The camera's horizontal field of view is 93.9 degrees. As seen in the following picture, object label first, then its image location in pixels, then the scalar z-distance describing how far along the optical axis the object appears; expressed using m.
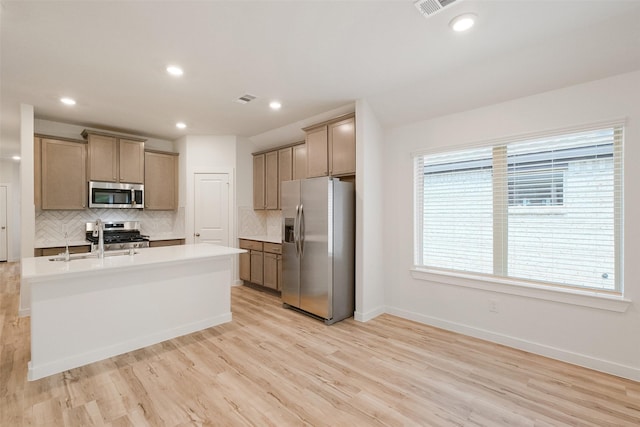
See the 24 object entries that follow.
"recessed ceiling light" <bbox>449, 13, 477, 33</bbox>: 2.07
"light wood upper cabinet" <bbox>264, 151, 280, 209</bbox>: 5.20
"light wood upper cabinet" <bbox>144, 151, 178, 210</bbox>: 5.23
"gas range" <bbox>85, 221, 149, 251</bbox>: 4.58
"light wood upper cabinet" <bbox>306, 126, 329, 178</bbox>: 4.05
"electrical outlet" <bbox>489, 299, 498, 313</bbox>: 3.08
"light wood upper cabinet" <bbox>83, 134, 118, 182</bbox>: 4.57
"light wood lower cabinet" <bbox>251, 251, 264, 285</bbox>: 4.95
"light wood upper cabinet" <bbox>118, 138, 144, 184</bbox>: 4.87
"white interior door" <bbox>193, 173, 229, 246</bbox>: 5.32
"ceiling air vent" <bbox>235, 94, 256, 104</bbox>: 3.57
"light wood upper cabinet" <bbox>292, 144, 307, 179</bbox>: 4.77
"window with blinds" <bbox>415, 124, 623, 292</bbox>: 2.57
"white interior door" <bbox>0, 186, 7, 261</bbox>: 7.53
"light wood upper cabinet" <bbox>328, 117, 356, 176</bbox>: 3.74
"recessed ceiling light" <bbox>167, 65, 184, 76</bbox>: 2.83
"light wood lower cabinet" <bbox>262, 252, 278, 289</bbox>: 4.70
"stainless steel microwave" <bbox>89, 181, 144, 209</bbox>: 4.59
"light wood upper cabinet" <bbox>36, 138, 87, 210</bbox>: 4.23
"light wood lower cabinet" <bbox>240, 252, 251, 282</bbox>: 5.22
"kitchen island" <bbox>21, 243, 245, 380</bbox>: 2.44
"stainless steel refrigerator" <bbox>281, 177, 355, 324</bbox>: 3.55
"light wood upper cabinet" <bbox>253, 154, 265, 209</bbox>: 5.45
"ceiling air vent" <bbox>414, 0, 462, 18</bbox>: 1.93
